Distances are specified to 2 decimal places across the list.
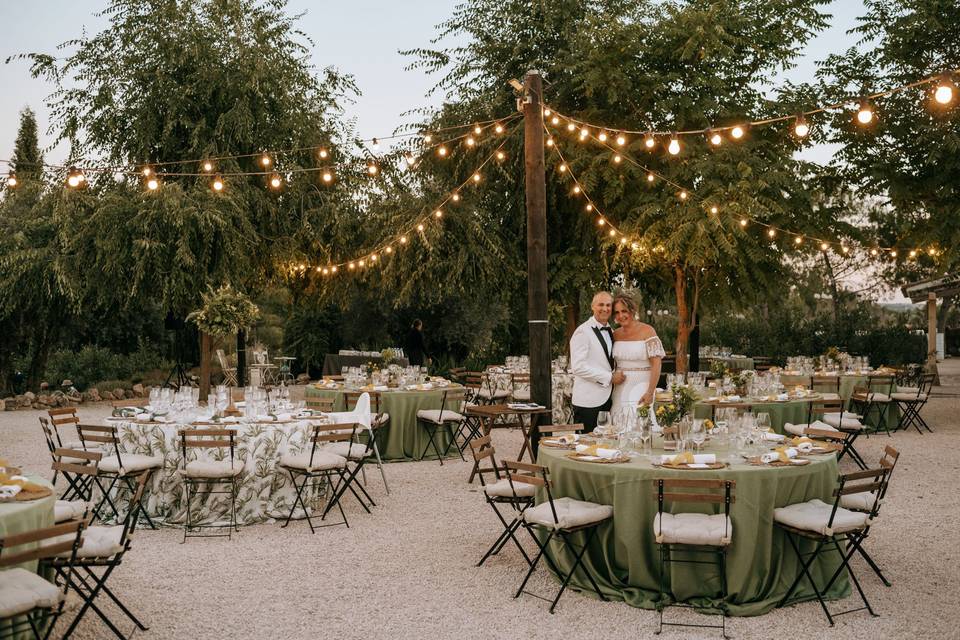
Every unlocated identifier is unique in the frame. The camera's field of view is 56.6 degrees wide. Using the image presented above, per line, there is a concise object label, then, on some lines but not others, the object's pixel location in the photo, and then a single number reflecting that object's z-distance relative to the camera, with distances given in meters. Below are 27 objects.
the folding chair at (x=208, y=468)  6.93
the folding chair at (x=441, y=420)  10.52
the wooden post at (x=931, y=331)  19.92
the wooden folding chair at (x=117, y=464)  6.90
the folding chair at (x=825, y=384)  12.90
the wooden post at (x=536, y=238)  8.84
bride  7.31
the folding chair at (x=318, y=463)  7.21
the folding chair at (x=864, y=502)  5.50
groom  7.48
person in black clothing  17.91
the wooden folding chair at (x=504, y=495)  5.99
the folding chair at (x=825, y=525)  4.89
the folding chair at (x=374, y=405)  9.85
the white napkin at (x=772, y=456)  5.27
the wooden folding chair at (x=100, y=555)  4.50
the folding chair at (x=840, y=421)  9.09
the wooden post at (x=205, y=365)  14.70
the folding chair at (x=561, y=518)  5.09
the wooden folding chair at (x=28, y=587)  3.82
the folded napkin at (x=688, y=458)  5.18
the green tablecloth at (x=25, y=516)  4.27
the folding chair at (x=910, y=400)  12.88
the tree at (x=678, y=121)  12.44
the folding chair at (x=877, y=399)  12.32
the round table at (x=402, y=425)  10.61
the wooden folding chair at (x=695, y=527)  4.75
